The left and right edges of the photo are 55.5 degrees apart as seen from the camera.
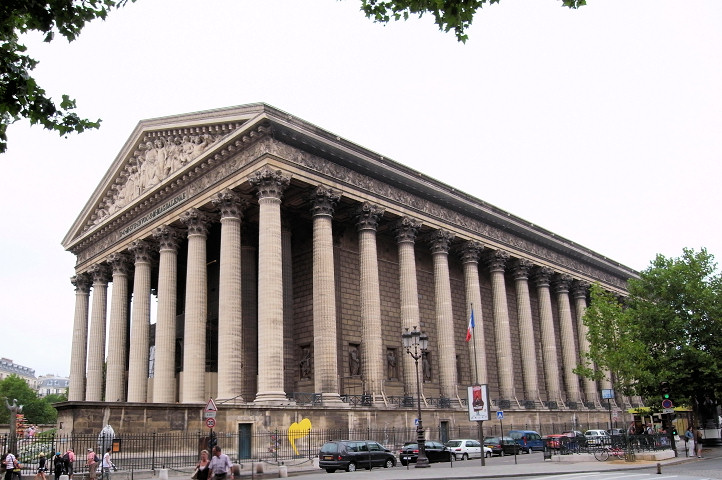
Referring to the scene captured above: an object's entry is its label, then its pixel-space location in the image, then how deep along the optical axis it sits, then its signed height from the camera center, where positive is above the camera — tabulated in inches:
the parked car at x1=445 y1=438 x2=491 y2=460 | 1542.8 -102.3
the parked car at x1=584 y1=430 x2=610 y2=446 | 1452.5 -100.3
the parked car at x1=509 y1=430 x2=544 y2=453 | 1753.0 -102.3
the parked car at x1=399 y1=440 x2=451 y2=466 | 1381.6 -97.3
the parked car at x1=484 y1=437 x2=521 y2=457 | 1659.7 -106.0
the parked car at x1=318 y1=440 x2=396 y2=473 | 1206.9 -84.3
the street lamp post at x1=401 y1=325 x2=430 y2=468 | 1226.6 +111.0
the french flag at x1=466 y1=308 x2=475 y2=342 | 1550.2 +164.3
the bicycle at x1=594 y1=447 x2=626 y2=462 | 1309.5 -107.5
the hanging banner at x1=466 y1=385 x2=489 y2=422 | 1195.3 -5.8
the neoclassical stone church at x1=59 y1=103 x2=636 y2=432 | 1481.3 +332.5
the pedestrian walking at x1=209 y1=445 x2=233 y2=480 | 663.1 -49.8
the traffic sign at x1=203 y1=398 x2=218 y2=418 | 967.4 +3.5
